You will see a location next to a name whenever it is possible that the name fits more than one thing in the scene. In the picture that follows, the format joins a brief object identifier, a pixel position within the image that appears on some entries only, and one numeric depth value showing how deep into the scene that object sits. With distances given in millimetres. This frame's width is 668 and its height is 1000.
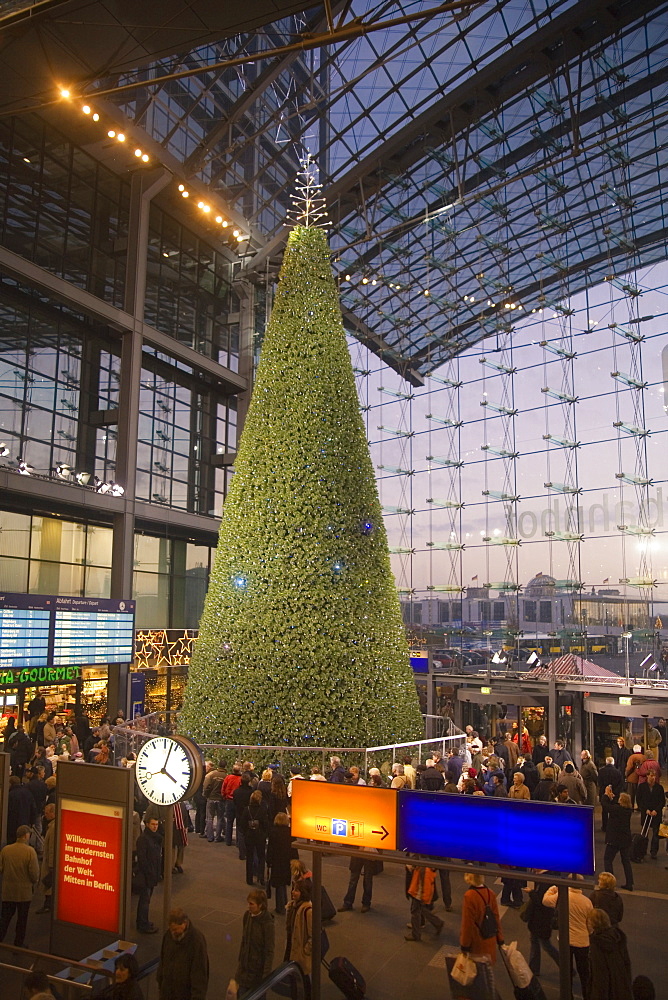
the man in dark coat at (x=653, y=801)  10055
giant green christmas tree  11648
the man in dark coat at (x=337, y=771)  10047
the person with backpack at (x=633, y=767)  11889
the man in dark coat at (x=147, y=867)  7031
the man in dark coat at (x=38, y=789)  9477
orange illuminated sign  5199
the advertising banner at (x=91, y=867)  5848
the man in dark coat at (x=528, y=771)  10727
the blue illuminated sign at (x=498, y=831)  4504
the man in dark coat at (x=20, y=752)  12345
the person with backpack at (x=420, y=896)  6879
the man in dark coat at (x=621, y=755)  13646
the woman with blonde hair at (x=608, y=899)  5602
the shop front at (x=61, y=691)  16469
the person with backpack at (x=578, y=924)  5828
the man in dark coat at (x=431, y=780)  9773
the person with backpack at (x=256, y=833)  8250
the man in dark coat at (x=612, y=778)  10703
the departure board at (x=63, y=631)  15531
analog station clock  6125
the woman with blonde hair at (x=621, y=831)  8391
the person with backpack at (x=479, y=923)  5336
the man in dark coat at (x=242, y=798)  9172
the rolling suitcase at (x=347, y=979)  5457
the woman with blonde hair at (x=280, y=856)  7684
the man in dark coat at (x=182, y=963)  4875
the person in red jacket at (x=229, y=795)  10094
